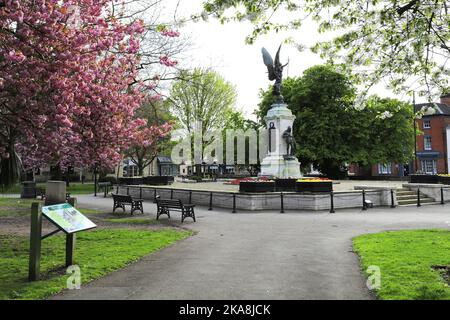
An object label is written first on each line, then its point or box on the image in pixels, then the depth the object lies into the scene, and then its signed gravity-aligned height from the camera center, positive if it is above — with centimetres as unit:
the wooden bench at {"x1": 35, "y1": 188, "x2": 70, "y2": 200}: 2533 -82
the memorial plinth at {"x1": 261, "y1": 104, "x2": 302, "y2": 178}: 2648 +226
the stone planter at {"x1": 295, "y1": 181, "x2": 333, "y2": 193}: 1733 -37
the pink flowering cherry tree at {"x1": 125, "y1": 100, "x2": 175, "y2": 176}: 1417 +349
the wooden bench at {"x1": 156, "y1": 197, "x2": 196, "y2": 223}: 1376 -106
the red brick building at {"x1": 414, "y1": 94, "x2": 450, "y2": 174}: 5531 +550
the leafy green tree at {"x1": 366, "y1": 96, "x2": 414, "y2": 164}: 3990 +500
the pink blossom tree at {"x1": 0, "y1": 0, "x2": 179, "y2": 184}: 786 +271
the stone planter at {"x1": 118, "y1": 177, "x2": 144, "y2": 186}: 3147 -5
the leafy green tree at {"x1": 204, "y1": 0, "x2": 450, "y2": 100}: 739 +336
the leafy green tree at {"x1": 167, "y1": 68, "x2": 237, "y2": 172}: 4050 +855
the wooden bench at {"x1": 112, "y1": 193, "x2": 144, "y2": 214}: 1658 -103
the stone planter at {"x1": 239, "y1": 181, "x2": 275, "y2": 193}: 1794 -35
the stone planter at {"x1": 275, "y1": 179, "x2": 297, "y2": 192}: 2003 -29
